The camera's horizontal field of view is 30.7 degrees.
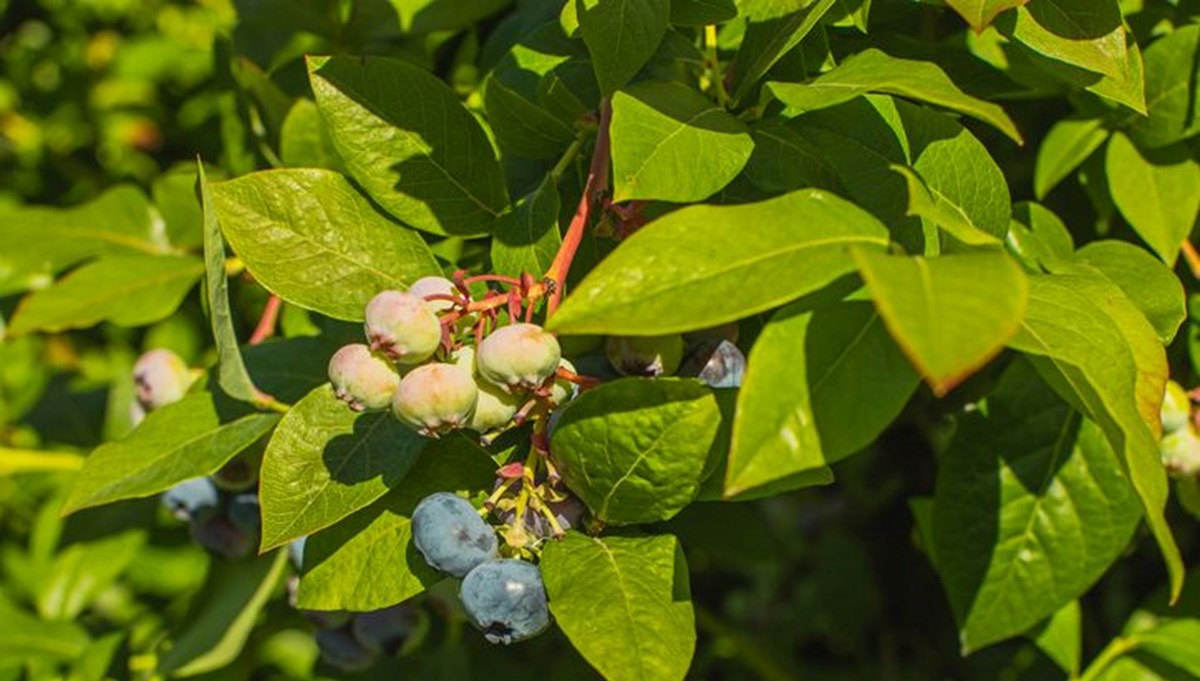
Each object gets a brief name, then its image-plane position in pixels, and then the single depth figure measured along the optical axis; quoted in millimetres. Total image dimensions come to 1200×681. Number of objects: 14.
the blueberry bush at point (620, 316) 349
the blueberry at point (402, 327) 375
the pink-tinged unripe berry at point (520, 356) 368
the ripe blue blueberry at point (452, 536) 384
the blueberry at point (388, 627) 525
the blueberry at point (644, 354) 391
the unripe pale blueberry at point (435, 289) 390
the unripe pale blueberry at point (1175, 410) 463
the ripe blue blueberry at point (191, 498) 524
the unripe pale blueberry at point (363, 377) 384
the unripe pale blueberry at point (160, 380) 526
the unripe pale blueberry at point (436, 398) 373
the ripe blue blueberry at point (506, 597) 381
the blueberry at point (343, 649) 539
